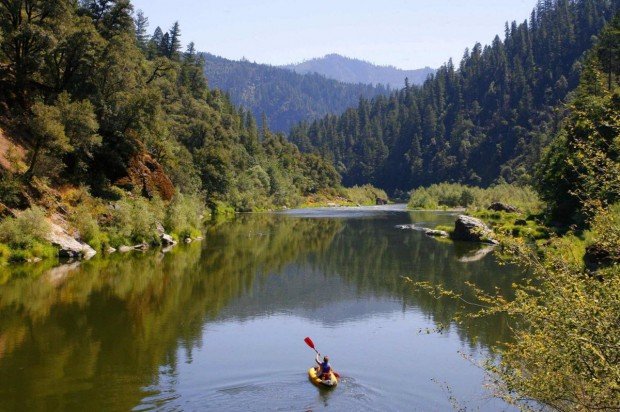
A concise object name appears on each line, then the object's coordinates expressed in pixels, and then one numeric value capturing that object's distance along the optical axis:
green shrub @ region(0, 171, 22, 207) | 47.19
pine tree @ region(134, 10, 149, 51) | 136.00
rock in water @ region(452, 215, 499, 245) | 74.12
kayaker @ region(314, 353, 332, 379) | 23.30
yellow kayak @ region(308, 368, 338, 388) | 22.97
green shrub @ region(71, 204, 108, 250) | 53.00
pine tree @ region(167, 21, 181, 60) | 146.50
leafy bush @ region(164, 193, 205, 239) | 68.25
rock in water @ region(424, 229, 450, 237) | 79.86
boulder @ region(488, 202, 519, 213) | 98.81
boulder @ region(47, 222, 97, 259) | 49.41
